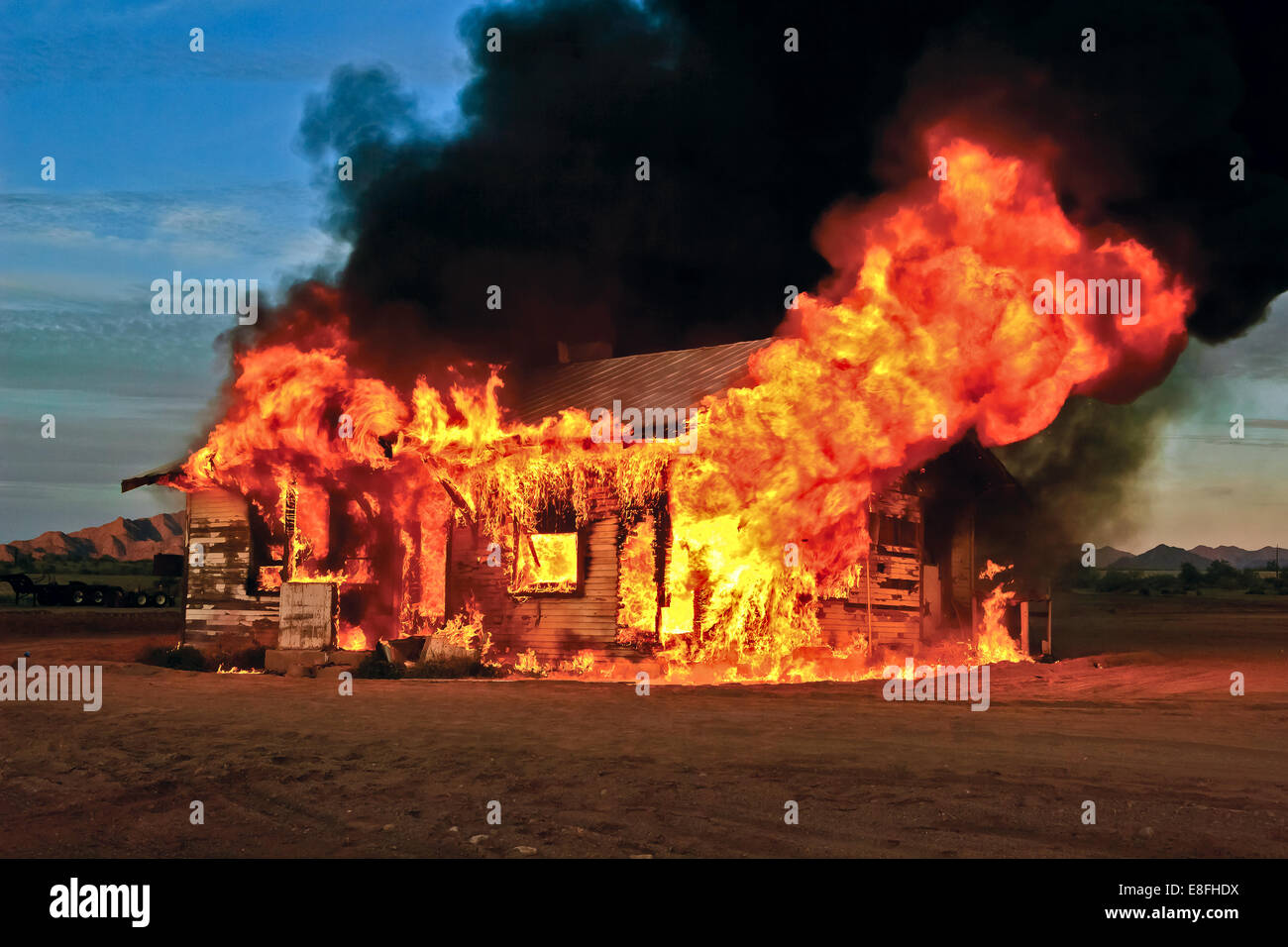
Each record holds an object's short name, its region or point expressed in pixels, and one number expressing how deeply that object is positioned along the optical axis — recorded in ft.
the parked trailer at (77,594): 140.56
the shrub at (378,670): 58.34
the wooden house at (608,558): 63.00
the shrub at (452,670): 59.41
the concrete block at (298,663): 60.70
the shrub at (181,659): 65.57
